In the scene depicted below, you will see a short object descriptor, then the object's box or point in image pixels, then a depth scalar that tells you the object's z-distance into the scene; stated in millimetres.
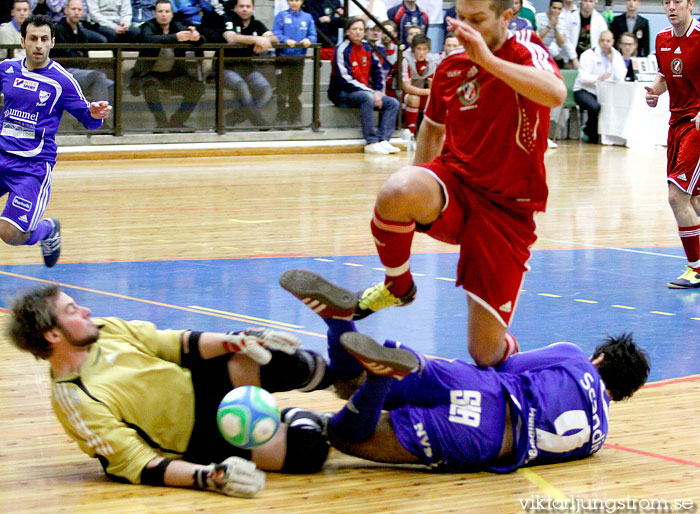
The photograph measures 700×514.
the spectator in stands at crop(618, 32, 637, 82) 18812
